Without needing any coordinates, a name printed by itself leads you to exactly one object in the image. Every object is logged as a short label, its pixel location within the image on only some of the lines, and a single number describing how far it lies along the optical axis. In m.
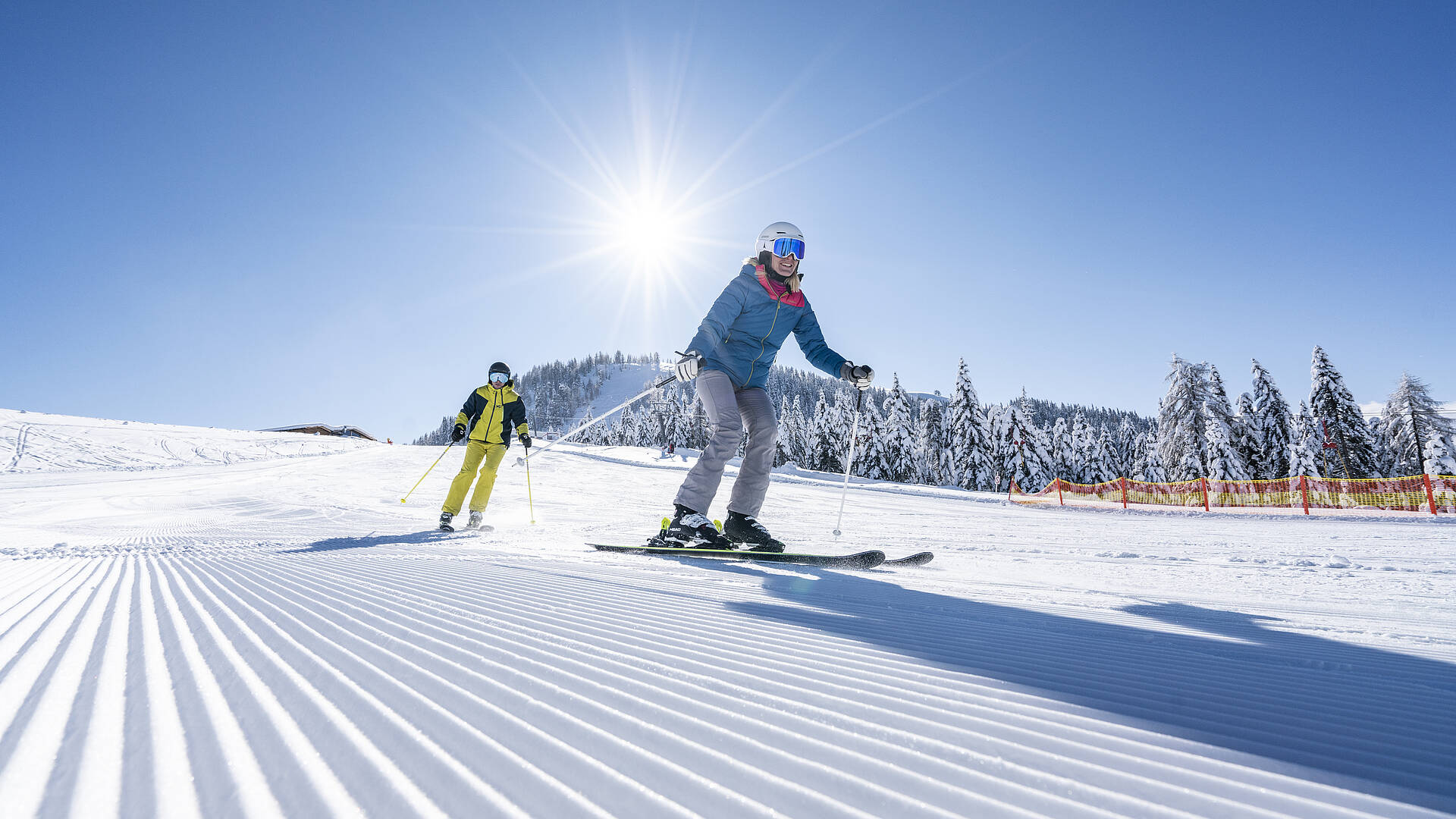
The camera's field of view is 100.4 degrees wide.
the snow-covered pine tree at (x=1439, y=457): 32.00
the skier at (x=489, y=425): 6.96
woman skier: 4.27
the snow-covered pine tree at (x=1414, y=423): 36.03
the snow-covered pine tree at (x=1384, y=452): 37.75
